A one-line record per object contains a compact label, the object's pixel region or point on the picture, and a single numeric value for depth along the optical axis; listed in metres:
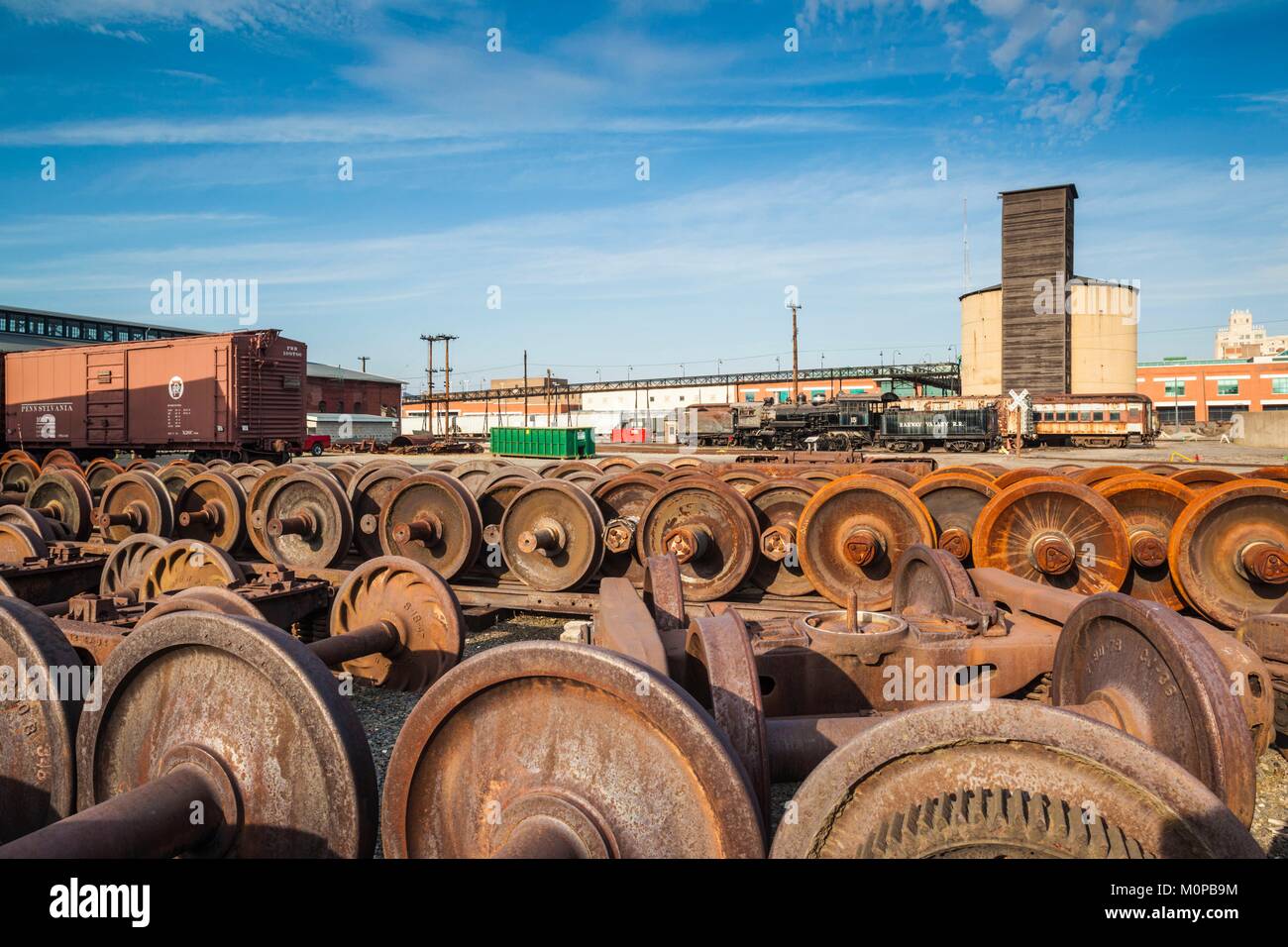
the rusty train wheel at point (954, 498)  7.33
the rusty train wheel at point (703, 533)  7.09
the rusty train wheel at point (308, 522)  8.23
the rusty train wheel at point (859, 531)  6.66
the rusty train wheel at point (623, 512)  7.33
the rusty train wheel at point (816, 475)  9.30
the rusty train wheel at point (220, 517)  8.96
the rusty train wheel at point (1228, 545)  5.79
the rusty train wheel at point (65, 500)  9.98
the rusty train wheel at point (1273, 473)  7.63
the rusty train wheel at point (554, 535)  7.41
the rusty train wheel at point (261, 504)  8.75
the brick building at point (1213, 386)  53.34
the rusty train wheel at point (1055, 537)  5.97
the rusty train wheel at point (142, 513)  8.90
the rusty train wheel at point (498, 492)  8.72
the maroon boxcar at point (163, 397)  18.89
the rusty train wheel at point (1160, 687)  2.31
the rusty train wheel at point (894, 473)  9.21
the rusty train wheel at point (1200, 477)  7.46
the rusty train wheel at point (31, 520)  7.54
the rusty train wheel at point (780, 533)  7.16
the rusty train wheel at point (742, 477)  8.62
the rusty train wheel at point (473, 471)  11.14
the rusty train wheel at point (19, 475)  13.82
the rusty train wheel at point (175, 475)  10.21
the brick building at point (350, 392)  50.47
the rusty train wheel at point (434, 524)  7.68
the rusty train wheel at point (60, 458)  15.78
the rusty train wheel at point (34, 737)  2.90
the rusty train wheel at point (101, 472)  12.84
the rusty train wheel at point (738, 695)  2.57
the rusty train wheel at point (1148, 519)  6.15
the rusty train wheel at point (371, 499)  8.75
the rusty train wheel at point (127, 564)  6.52
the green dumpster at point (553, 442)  33.41
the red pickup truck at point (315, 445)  28.80
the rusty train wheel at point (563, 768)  2.01
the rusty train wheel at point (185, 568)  5.62
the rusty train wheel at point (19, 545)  7.09
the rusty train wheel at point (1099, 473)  7.57
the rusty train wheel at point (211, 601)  4.04
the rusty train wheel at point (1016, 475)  7.55
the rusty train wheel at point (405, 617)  4.82
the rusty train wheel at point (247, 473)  11.94
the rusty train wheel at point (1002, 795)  1.68
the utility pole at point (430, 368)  53.45
